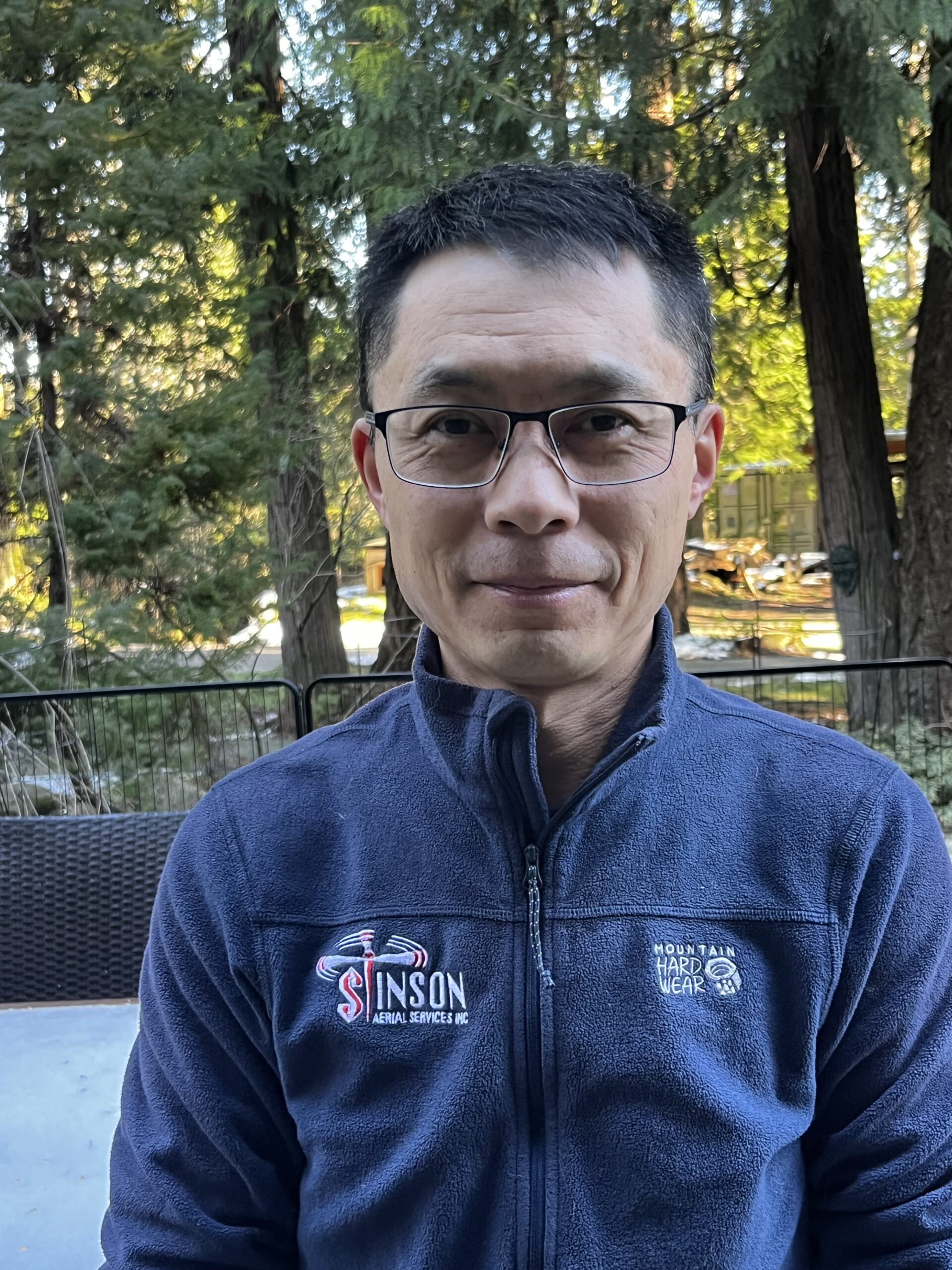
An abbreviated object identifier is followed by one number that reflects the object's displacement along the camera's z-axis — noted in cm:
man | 104
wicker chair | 213
